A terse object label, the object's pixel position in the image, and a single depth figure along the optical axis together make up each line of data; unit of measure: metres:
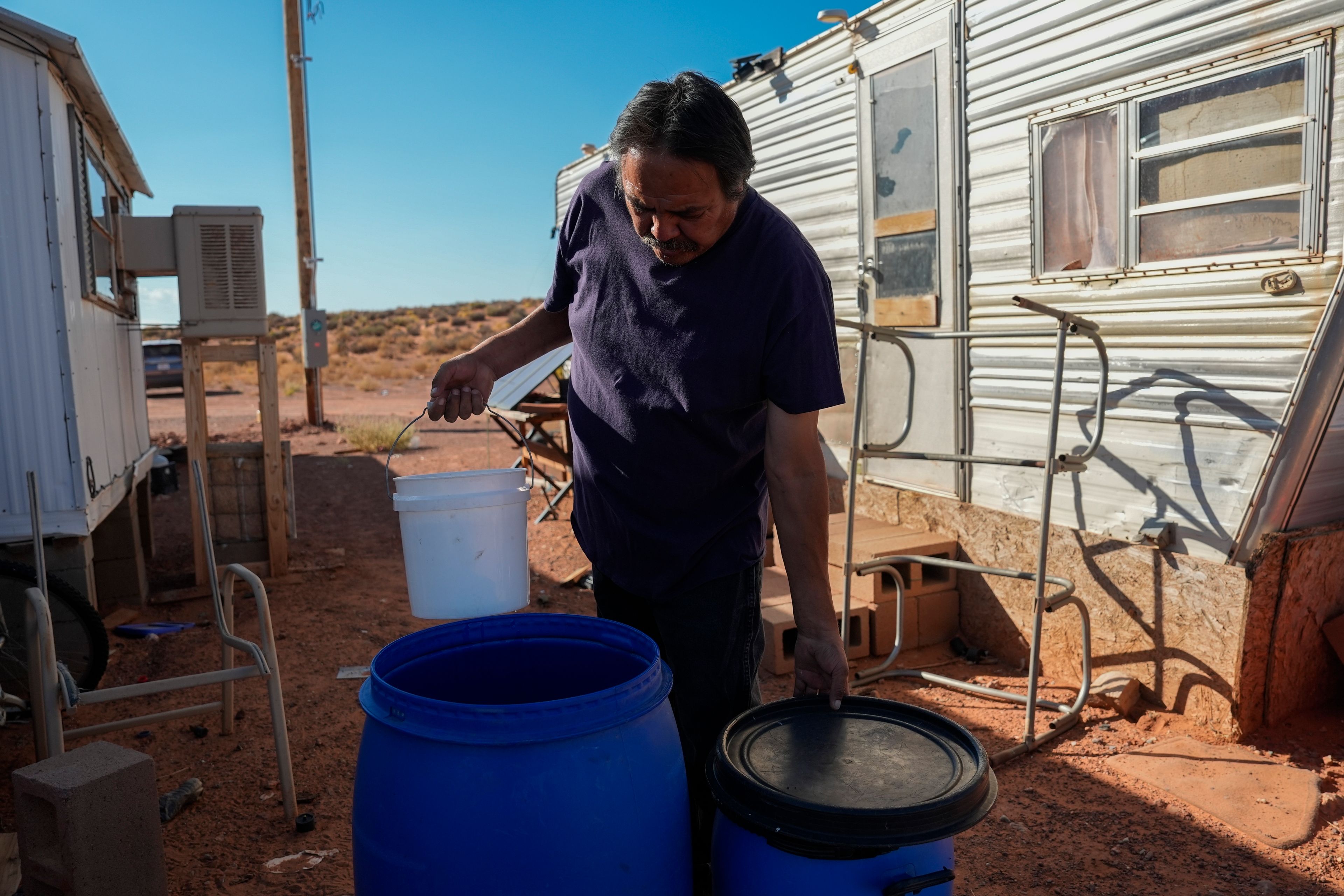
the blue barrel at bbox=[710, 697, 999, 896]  1.45
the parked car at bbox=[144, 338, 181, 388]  16.56
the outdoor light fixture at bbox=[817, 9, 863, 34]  5.88
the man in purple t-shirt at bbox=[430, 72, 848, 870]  1.93
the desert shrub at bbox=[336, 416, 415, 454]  12.69
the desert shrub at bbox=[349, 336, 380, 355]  35.16
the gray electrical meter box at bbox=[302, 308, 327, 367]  13.23
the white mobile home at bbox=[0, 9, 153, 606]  4.55
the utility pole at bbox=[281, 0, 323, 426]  12.54
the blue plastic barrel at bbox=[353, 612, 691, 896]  1.43
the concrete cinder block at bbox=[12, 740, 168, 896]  2.38
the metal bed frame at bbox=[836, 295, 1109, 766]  3.88
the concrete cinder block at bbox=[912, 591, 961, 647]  5.21
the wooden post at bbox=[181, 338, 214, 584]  5.80
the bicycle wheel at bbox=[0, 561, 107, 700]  4.25
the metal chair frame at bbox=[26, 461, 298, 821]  2.69
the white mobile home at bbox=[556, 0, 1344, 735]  3.68
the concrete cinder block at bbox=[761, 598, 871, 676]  4.89
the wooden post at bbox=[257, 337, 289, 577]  6.10
